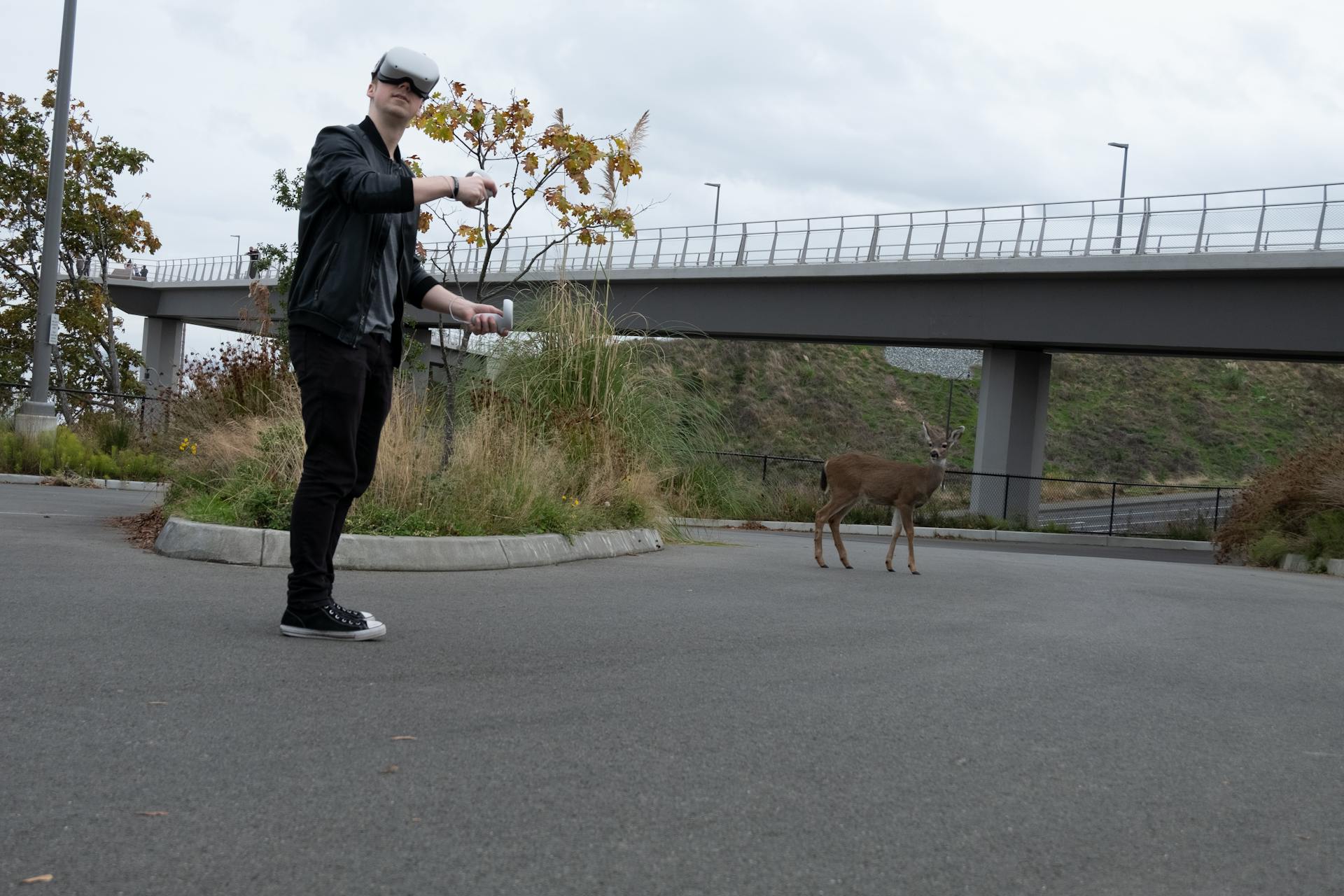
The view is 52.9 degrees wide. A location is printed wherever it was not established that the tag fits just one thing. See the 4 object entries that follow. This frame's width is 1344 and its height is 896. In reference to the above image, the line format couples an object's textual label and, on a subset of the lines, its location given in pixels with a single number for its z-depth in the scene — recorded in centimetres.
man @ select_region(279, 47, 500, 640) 552
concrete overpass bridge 3056
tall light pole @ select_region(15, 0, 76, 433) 2133
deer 1235
